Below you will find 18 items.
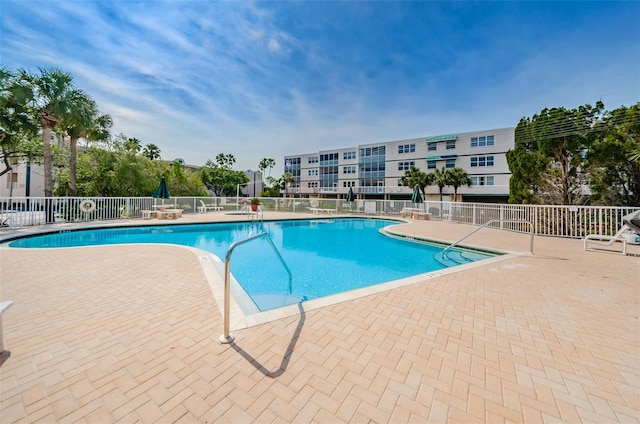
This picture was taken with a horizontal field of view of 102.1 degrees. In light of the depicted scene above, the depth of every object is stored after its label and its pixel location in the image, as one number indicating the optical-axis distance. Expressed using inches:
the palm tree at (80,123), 498.6
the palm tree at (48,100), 468.8
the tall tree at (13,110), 435.5
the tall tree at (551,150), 521.0
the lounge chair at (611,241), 267.9
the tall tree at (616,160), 460.4
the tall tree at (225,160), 2080.5
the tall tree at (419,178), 1270.9
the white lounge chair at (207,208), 740.3
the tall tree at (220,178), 1684.3
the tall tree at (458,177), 1197.7
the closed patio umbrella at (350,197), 848.2
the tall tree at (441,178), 1206.0
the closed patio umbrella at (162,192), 561.6
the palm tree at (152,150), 1380.2
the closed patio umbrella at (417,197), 740.3
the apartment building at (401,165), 1275.8
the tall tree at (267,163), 2213.3
